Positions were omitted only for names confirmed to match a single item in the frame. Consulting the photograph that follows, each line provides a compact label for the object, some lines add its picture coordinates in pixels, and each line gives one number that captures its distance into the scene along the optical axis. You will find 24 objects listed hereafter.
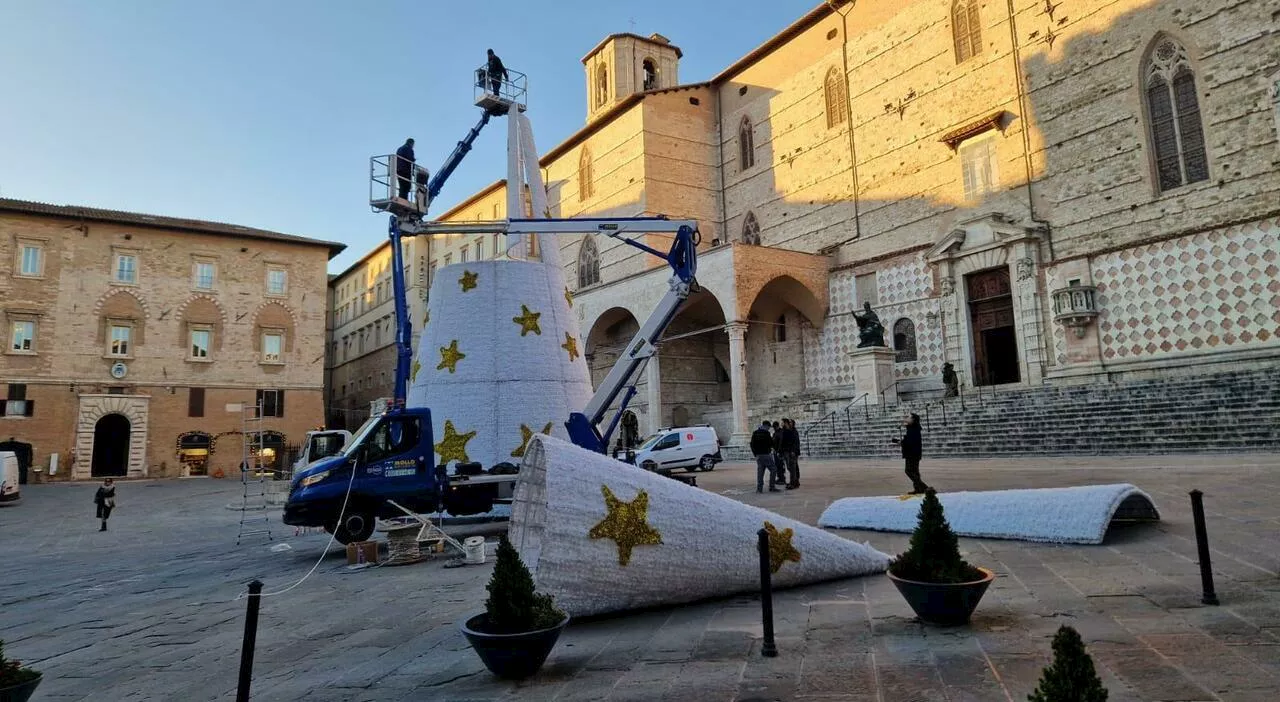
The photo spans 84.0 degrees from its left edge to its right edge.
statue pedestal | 22.86
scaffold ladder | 13.52
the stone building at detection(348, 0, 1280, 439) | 17.31
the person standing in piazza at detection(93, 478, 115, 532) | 14.63
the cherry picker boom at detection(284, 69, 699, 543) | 9.30
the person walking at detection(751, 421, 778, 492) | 13.15
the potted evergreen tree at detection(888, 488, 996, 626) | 4.20
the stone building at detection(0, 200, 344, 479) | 28.97
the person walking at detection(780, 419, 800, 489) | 13.41
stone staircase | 14.12
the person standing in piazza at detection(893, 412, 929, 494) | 10.86
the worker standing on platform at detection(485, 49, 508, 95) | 14.43
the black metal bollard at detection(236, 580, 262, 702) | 3.21
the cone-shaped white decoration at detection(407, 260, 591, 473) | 11.31
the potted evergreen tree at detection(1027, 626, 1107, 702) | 1.89
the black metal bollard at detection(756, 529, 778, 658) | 3.94
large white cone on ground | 4.79
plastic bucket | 7.96
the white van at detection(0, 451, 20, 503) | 20.70
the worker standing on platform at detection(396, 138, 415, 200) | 12.41
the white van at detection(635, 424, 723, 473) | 19.62
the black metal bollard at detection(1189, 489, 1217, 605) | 4.42
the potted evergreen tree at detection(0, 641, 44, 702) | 3.09
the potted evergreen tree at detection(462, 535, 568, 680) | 3.73
